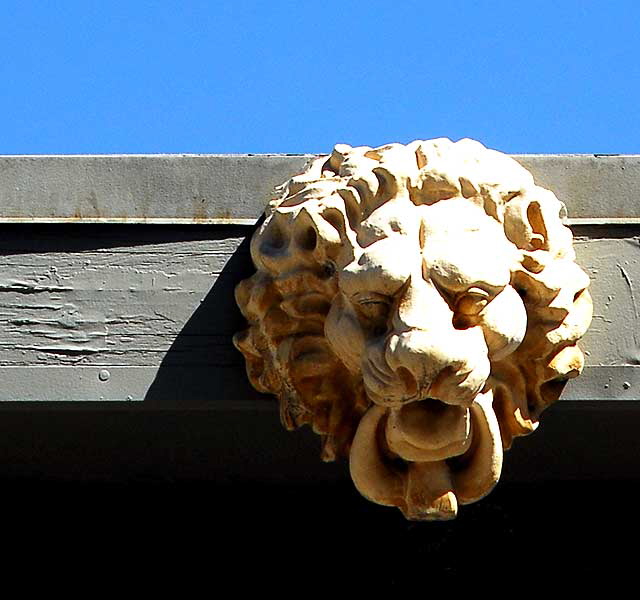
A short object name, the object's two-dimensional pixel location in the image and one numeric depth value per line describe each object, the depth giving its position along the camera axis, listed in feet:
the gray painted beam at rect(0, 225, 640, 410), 17.53
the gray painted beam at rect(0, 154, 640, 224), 17.83
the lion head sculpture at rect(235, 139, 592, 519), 15.46
